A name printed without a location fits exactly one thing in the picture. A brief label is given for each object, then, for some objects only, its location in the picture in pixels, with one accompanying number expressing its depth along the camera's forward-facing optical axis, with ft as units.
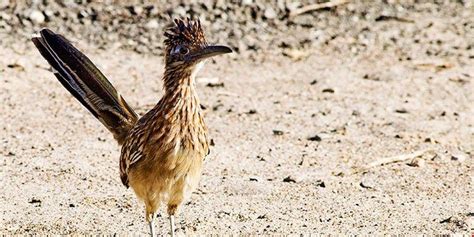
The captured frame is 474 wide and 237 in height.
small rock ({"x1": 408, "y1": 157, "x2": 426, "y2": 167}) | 58.04
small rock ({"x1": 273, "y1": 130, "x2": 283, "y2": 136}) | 63.67
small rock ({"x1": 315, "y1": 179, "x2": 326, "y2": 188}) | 54.80
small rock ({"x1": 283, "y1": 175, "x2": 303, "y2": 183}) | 55.67
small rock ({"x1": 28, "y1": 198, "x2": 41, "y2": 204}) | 51.69
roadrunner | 42.83
